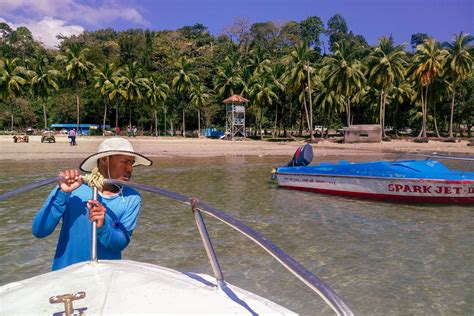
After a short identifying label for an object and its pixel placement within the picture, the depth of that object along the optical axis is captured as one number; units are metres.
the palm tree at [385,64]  50.00
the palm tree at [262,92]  59.34
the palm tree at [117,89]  61.64
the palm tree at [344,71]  50.93
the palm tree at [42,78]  63.50
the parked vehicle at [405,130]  77.43
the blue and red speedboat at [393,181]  12.16
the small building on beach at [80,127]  69.74
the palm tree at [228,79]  64.88
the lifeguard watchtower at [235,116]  55.58
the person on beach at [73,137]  38.87
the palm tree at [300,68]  53.19
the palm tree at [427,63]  48.75
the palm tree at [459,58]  49.09
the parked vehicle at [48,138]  43.94
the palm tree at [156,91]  65.31
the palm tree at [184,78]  64.44
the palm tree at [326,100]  57.41
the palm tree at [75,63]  64.50
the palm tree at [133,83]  63.72
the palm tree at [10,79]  60.31
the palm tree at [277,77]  62.91
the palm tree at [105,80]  62.12
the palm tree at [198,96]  63.34
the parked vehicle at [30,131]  66.00
